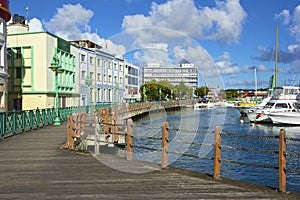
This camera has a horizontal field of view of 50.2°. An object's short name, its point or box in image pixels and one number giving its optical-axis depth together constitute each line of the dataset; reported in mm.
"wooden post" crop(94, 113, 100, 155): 10398
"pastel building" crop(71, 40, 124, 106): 45875
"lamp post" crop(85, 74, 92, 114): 43688
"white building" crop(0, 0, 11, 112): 25859
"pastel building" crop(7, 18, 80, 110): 33594
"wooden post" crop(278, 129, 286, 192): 6357
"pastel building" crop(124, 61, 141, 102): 55638
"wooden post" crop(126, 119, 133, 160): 9422
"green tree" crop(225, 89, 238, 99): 149512
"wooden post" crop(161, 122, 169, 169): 8430
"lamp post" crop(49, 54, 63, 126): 21591
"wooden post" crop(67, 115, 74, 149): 11789
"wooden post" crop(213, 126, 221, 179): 7359
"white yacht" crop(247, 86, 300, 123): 37344
